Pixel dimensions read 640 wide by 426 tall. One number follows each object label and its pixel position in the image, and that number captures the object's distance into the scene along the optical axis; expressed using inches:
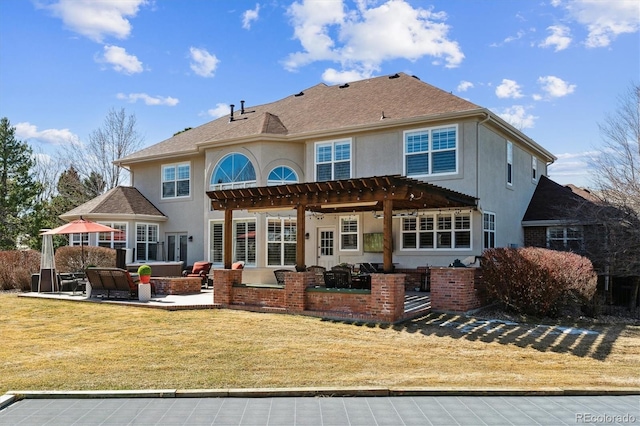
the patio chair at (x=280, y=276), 623.8
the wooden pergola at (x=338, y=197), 456.1
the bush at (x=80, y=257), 794.8
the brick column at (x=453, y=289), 486.0
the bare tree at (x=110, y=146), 1466.5
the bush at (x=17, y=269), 745.6
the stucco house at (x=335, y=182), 624.7
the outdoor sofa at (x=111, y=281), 588.0
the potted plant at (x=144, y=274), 575.8
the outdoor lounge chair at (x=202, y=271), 753.0
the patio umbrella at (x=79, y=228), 640.4
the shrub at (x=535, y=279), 478.3
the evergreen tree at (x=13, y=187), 1098.1
